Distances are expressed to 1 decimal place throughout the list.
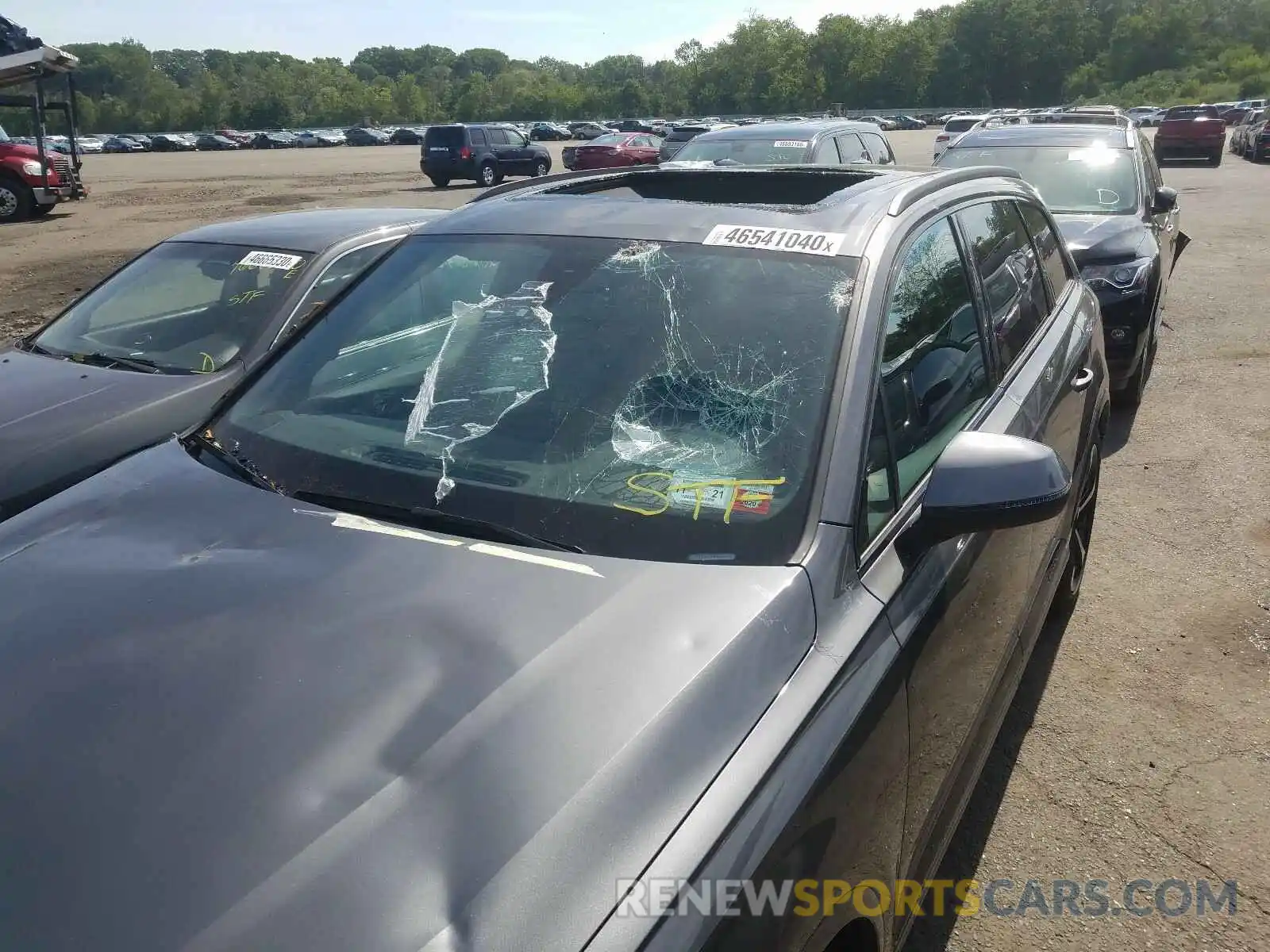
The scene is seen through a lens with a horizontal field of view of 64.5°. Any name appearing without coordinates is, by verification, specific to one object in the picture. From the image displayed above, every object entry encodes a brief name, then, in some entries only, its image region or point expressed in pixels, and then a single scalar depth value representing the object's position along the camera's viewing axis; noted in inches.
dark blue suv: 1050.1
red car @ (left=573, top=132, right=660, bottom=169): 1178.6
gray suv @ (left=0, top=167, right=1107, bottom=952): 51.2
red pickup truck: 1152.2
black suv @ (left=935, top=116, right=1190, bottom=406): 249.9
